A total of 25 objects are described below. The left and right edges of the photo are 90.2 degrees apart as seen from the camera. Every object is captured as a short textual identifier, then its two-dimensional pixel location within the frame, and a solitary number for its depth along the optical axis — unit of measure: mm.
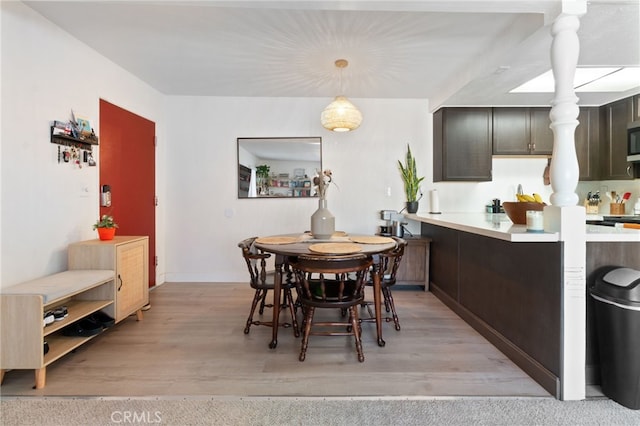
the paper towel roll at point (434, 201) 4199
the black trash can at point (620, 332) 1683
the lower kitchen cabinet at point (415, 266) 3941
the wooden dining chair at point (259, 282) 2557
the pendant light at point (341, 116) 2898
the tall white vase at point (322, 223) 2842
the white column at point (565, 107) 1905
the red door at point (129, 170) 3158
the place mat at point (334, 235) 3037
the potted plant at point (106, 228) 2699
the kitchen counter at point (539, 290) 1848
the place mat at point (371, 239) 2680
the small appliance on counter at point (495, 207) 4254
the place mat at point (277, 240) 2659
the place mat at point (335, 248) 2236
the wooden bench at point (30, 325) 1885
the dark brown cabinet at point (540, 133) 4066
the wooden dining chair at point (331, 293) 2137
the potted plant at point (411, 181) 4230
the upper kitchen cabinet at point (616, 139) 3723
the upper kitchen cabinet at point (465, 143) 4070
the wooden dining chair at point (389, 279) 2609
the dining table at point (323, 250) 2277
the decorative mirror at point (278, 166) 4293
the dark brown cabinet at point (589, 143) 4070
